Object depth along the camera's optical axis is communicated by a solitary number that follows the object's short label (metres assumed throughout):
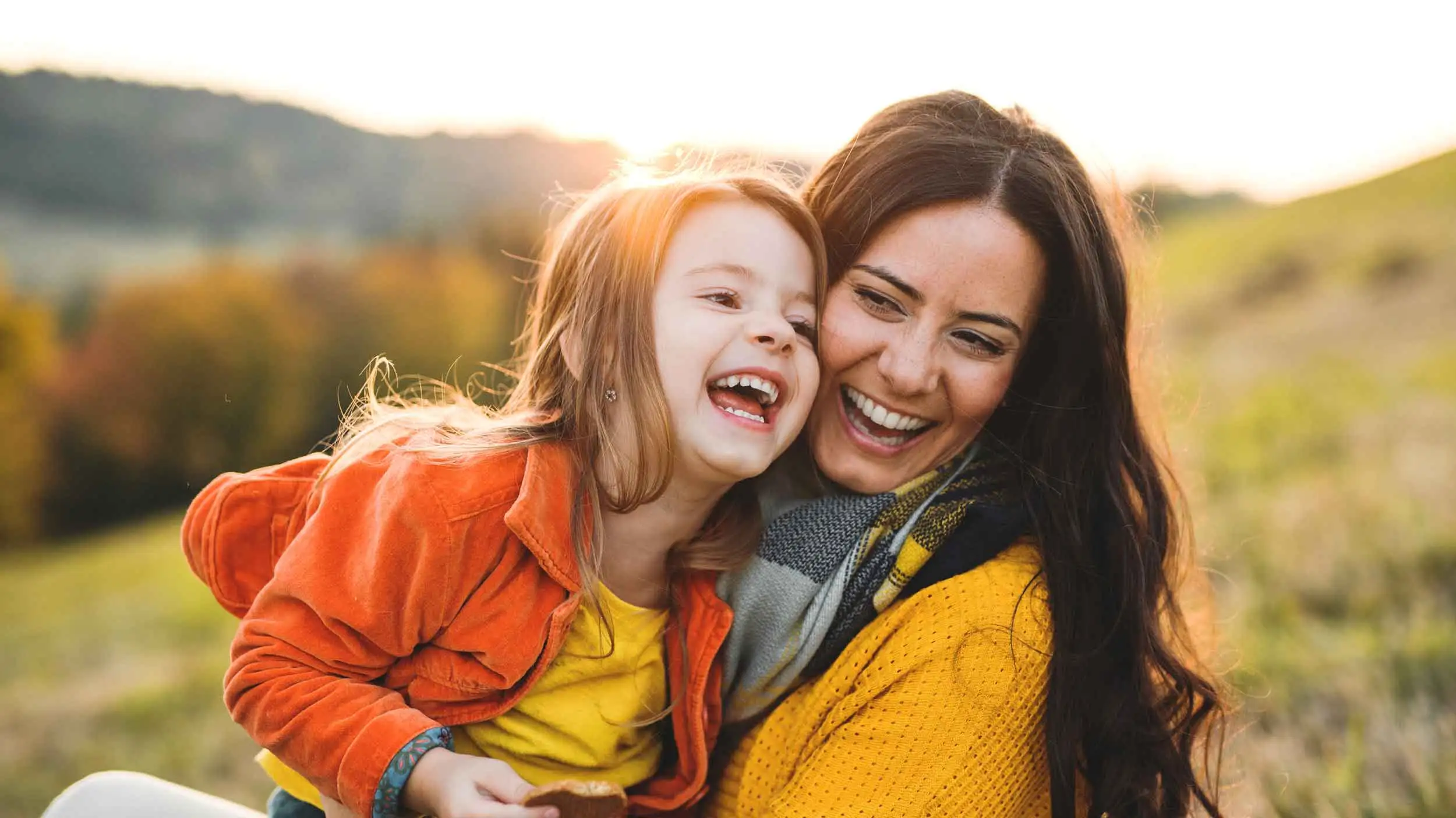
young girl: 0.83
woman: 0.87
